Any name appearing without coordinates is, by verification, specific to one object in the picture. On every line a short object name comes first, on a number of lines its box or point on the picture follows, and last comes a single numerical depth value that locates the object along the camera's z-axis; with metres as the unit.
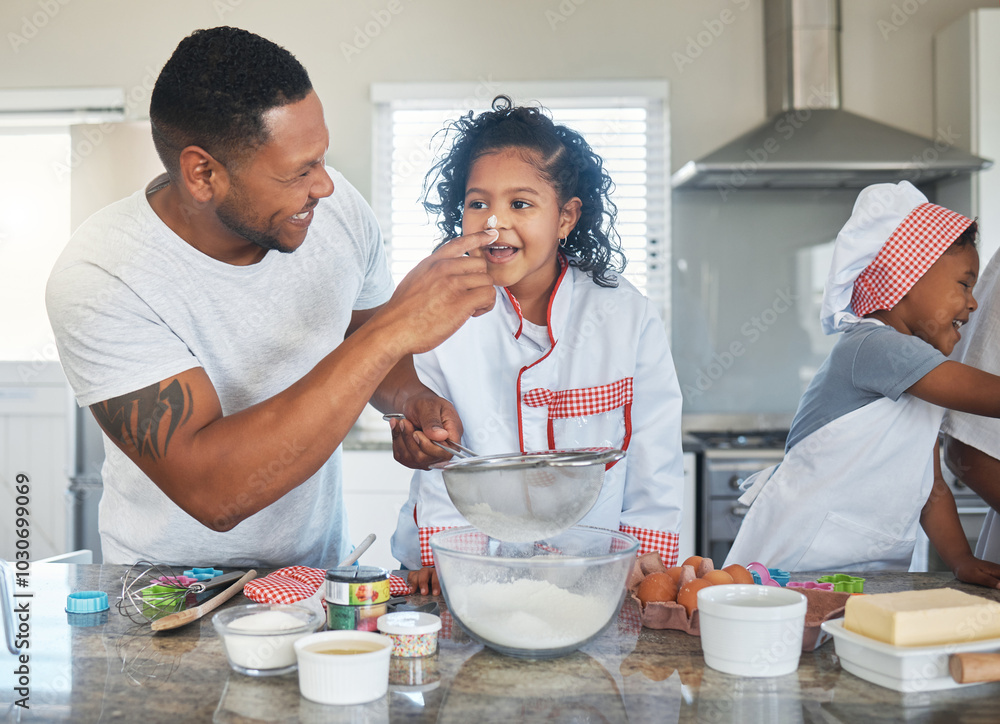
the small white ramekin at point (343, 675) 0.80
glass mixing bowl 0.90
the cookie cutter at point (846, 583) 1.15
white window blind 3.36
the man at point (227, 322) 1.10
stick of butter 0.84
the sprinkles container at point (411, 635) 0.91
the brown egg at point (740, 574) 1.03
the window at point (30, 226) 3.65
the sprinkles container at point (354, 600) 0.96
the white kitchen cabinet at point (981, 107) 3.04
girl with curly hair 1.47
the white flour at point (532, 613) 0.91
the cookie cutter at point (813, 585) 1.15
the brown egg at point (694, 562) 1.09
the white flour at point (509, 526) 1.01
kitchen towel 1.07
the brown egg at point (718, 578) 1.00
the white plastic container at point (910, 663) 0.83
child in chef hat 1.44
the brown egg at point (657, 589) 1.04
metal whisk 1.08
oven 2.77
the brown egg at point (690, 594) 1.00
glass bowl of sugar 0.87
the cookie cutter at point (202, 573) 1.19
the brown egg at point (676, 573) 1.06
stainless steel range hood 2.95
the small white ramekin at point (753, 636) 0.86
